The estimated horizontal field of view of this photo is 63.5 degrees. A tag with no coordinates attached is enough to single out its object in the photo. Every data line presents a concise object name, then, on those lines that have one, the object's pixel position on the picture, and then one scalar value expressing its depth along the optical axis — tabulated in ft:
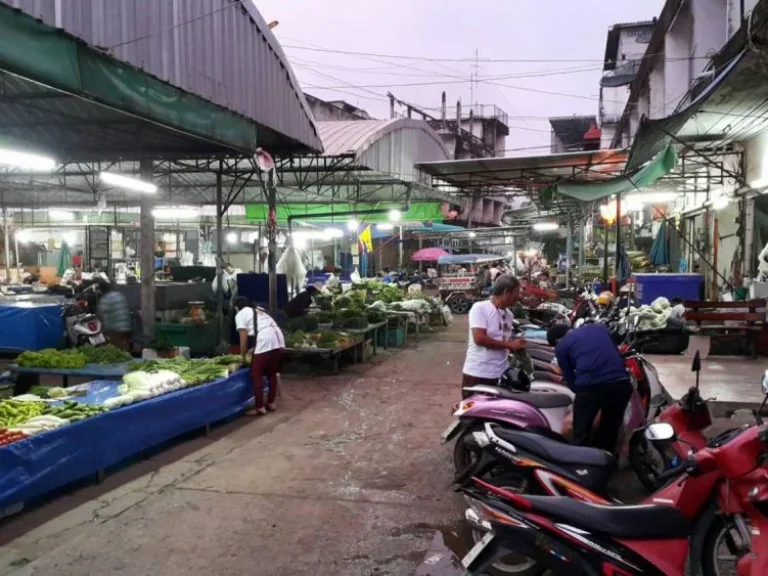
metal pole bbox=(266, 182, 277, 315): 35.09
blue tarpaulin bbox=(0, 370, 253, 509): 16.35
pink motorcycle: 16.46
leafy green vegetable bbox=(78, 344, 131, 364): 28.84
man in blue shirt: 16.56
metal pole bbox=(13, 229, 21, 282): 71.31
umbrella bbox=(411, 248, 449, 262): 94.07
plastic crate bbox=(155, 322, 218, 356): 41.14
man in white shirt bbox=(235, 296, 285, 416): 27.32
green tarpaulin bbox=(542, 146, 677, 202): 25.70
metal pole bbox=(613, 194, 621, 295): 37.31
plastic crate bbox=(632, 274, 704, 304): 36.76
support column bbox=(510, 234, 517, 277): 92.28
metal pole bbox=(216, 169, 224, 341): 42.13
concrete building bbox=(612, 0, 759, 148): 44.50
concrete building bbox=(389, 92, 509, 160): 144.36
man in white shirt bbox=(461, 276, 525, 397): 19.49
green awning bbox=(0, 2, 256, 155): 16.76
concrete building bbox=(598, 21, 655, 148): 88.82
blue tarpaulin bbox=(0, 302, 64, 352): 37.58
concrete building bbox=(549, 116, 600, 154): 131.85
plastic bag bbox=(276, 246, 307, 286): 55.11
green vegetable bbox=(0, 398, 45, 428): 18.28
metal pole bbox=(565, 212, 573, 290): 64.11
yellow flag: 74.19
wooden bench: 27.84
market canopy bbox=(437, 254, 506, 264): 82.58
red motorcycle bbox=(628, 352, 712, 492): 16.25
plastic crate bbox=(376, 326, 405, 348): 50.93
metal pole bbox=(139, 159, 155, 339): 37.42
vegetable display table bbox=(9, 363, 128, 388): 26.58
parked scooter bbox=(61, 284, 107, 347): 34.78
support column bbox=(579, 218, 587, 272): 61.07
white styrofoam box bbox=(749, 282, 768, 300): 31.58
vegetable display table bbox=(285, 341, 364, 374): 37.32
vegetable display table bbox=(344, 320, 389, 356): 43.47
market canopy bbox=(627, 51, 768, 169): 22.98
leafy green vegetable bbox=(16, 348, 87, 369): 27.58
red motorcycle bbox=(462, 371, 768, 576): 10.05
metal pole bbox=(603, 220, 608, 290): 45.82
